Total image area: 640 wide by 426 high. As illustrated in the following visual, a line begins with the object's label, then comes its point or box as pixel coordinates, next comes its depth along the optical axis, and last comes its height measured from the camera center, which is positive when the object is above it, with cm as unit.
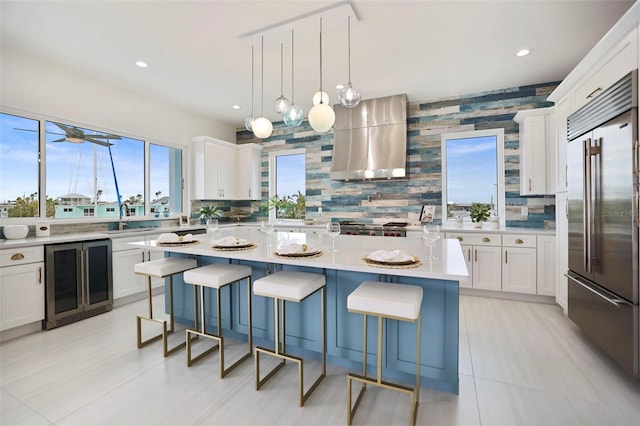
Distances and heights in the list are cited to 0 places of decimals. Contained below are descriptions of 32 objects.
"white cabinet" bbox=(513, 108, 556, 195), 368 +75
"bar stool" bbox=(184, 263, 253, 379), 216 -49
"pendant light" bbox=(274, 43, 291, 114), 281 +101
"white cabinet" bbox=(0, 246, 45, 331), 266 -66
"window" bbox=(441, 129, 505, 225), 427 +58
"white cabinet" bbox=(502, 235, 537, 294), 361 -63
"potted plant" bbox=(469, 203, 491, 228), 415 -3
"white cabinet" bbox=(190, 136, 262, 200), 512 +78
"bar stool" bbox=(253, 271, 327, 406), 184 -50
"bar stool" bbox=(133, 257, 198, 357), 243 -47
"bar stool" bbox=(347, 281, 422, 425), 155 -50
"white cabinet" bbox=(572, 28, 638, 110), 194 +104
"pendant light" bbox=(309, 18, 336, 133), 258 +83
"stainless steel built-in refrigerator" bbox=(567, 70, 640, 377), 191 -6
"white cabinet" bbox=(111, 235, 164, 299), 354 -63
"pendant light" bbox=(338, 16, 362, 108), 258 +101
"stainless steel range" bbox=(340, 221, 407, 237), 414 -24
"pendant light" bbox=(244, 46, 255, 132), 307 +94
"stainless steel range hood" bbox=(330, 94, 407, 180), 436 +109
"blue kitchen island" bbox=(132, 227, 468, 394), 185 -72
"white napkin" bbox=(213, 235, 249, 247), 226 -22
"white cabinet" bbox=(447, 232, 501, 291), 376 -59
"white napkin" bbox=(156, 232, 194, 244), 246 -21
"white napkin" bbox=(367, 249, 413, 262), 169 -25
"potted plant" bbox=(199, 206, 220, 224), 533 +0
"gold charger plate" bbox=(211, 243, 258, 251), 222 -26
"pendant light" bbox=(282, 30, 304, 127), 271 +89
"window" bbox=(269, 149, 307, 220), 560 +57
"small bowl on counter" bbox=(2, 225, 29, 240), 295 -17
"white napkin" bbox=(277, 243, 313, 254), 194 -24
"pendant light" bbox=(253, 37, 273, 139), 287 +82
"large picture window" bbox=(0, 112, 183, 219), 317 +54
